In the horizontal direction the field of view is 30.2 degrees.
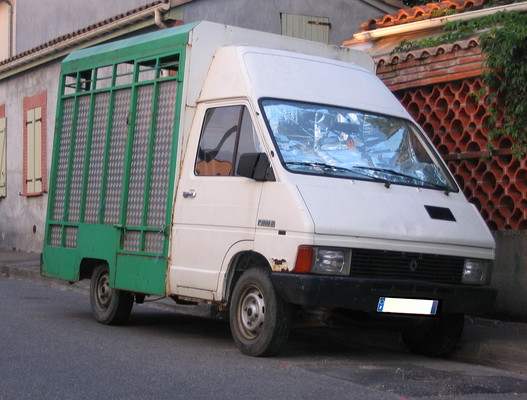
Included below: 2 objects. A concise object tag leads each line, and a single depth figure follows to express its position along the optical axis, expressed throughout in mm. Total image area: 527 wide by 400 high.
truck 7570
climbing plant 9984
